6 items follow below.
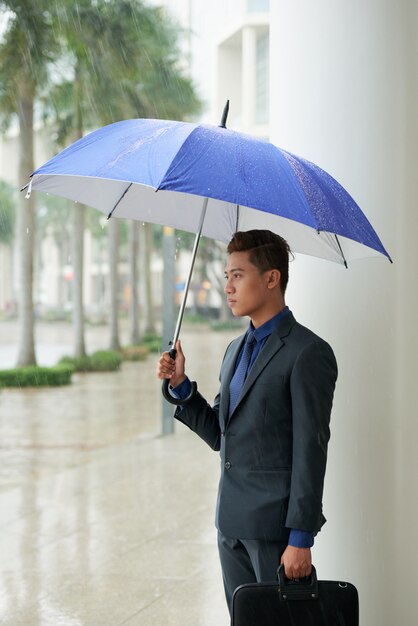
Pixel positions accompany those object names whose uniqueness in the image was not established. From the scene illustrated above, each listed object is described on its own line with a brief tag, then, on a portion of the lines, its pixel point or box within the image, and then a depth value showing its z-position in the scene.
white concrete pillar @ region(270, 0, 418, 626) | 3.23
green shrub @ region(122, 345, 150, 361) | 30.81
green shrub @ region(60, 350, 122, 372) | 25.89
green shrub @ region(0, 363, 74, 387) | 21.39
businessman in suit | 2.74
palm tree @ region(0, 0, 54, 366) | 20.44
